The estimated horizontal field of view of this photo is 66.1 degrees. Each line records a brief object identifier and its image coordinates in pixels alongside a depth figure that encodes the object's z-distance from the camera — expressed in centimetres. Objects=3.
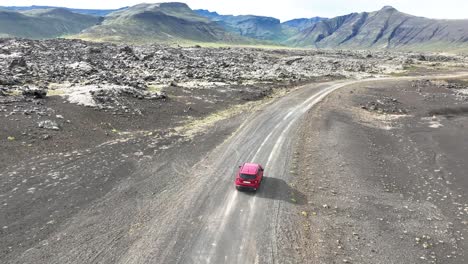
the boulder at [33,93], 4638
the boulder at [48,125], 3786
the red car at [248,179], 2845
